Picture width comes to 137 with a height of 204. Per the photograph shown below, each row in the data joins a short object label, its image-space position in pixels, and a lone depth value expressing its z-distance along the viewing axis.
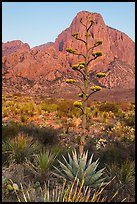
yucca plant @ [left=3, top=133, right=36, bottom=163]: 5.62
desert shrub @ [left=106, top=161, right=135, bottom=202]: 4.79
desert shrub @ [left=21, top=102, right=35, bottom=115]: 15.53
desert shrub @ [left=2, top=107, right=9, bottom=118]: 14.07
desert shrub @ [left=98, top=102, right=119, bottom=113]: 17.46
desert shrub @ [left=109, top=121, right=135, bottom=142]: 9.43
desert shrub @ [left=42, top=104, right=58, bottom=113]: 16.86
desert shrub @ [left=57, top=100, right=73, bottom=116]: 15.48
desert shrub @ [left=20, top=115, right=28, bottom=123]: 12.50
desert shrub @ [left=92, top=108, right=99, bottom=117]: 15.18
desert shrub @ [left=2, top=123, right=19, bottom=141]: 7.58
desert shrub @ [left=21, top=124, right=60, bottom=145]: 8.26
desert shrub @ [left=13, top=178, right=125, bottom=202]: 3.98
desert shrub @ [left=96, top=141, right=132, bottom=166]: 5.92
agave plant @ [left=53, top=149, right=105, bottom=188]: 4.34
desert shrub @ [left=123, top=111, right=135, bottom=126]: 12.85
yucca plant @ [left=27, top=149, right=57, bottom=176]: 4.96
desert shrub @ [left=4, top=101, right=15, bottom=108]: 19.06
